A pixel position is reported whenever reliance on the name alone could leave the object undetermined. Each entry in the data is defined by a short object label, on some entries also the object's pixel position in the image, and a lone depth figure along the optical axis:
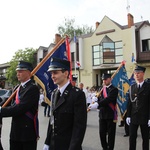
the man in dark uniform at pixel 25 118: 3.63
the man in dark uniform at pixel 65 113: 2.74
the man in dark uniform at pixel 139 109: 4.89
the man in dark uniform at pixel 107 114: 5.63
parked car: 20.99
